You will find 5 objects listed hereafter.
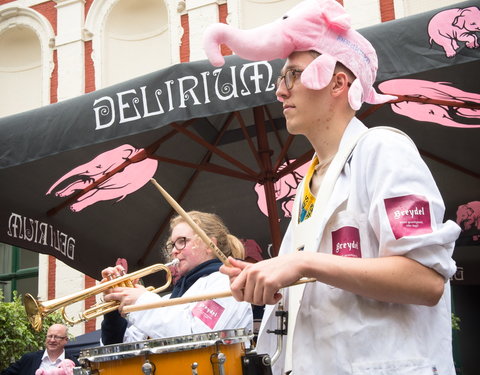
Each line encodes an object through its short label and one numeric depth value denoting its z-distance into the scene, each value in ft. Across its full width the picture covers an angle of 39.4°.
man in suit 24.26
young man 5.35
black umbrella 14.99
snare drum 8.05
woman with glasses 11.30
